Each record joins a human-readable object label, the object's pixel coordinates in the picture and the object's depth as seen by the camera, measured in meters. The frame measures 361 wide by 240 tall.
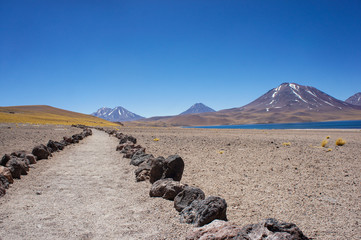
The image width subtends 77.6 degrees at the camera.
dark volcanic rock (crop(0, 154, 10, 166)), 8.98
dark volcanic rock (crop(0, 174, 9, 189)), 6.50
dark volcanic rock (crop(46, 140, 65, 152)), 13.93
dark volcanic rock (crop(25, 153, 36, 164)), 10.19
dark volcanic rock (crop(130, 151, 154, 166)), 10.22
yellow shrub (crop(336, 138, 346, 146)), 18.13
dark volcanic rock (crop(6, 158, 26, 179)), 7.84
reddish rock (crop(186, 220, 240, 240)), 3.36
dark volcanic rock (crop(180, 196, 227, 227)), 4.23
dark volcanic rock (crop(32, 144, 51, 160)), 11.40
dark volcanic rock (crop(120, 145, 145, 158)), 11.72
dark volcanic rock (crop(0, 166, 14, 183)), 7.01
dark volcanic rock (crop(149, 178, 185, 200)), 5.96
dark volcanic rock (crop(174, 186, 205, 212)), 5.16
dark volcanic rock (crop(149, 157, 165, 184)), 7.63
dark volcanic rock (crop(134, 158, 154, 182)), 7.93
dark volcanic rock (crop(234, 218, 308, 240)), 2.94
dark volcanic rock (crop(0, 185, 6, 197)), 5.98
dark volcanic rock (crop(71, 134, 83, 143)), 20.36
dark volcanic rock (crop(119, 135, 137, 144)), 18.34
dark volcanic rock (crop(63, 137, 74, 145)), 17.91
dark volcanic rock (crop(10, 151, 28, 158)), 9.88
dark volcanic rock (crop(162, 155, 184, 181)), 7.49
